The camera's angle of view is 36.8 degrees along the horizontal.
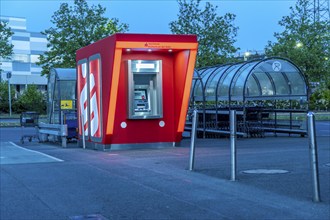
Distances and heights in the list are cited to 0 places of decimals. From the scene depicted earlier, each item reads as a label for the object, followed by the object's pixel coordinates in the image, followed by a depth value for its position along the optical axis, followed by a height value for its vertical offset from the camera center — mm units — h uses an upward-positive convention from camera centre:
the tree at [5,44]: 36722 +5141
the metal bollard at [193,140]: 9859 -589
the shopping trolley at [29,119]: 21625 -282
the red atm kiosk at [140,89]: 14253 +685
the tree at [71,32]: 34875 +5766
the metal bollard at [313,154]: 6887 -639
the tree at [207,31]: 33875 +5484
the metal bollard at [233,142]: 8625 -561
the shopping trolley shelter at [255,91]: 20734 +842
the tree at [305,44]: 39188 +5375
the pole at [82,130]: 16278 -597
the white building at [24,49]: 88500 +11957
